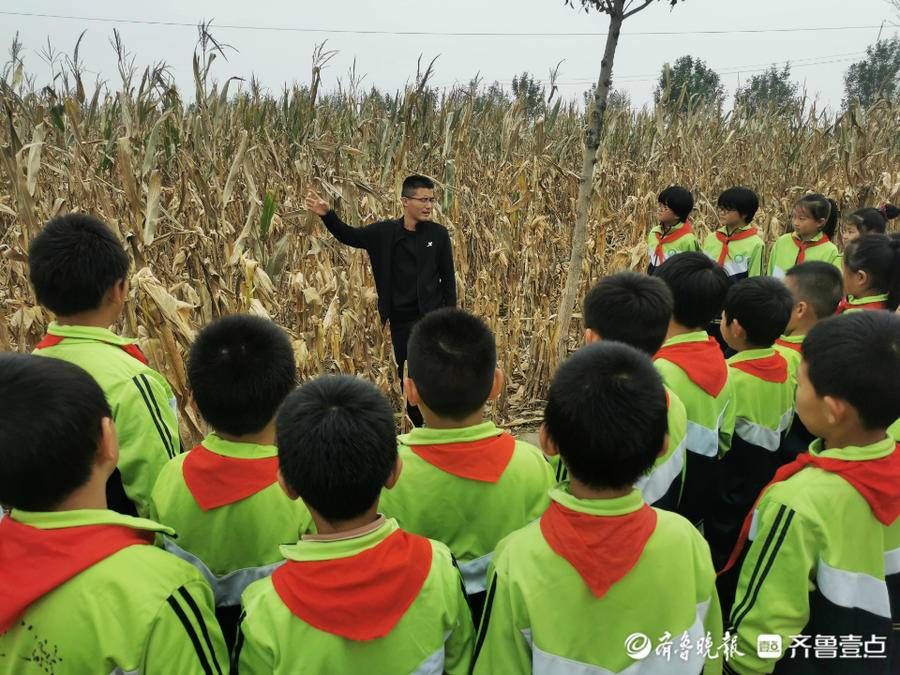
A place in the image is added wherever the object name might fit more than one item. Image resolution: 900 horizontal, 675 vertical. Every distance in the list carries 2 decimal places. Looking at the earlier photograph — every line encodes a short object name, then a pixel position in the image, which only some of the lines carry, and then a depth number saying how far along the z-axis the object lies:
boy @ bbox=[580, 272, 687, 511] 2.39
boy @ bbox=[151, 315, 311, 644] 1.65
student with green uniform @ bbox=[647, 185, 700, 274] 5.16
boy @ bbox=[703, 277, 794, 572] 2.60
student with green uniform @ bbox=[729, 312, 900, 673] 1.55
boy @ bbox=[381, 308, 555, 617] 1.76
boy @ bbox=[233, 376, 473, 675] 1.24
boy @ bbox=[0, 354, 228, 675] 1.14
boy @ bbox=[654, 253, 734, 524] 2.47
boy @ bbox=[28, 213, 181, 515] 1.93
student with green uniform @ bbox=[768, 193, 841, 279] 4.89
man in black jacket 4.18
